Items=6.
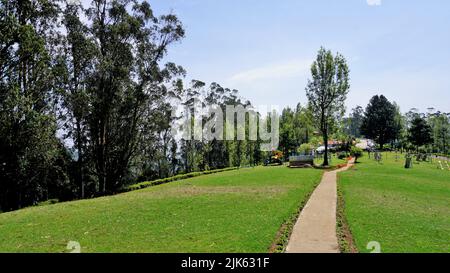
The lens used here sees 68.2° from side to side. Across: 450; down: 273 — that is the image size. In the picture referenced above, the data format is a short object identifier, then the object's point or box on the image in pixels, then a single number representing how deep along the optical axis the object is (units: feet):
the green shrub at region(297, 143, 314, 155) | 200.59
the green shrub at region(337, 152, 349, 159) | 187.11
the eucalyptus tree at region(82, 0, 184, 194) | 101.60
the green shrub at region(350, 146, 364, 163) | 164.72
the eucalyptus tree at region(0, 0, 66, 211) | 73.51
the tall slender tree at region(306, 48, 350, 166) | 147.43
